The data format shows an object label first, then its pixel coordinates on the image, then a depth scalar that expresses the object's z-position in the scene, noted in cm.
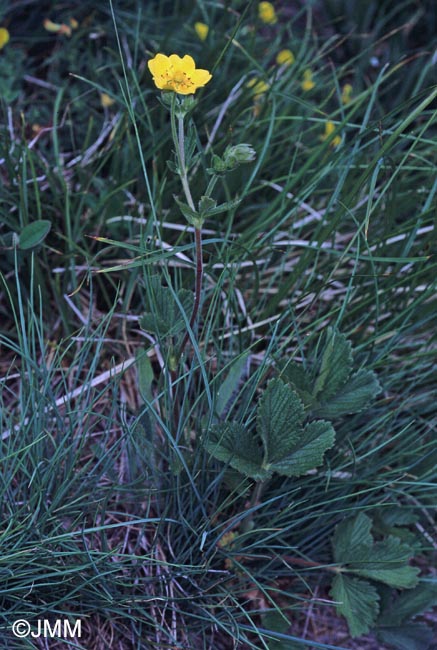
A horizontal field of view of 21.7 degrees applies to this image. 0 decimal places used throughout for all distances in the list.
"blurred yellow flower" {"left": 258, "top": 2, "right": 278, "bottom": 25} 66
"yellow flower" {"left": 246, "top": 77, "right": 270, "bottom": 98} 62
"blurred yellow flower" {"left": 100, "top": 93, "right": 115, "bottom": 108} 63
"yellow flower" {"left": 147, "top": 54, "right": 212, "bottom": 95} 45
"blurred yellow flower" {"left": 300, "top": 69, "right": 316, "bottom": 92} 64
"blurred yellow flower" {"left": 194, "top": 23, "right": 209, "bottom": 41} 65
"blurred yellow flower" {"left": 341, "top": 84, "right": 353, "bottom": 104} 66
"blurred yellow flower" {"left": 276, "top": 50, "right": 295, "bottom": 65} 64
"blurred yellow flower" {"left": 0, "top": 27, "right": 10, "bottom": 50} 62
